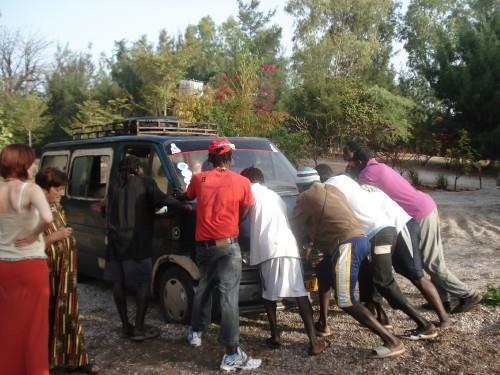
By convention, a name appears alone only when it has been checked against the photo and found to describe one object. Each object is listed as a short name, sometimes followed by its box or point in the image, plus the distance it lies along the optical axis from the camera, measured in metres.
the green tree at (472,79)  25.65
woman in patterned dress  4.36
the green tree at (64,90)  46.50
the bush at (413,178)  19.64
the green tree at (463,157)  20.86
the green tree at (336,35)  40.31
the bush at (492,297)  6.02
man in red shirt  4.59
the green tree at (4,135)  11.47
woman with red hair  3.61
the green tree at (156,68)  29.56
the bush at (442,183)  20.64
